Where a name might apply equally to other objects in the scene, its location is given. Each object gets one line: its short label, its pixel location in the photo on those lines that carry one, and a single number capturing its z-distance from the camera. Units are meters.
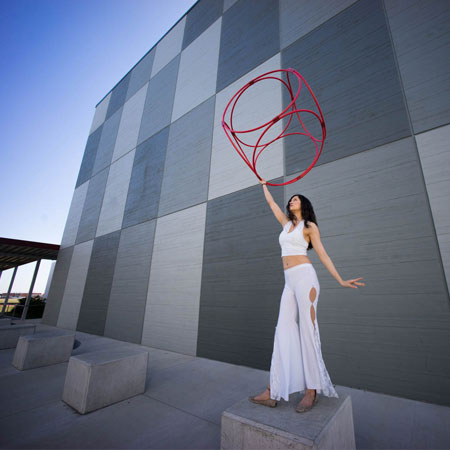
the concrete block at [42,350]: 3.50
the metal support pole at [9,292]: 11.42
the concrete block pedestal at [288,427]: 1.27
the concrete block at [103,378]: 2.24
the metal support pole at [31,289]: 10.35
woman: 1.72
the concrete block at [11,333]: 4.75
